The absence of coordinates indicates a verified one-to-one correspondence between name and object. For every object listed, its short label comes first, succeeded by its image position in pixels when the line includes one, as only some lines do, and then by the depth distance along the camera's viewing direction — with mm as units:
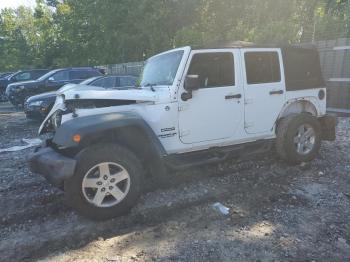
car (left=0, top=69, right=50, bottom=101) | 19344
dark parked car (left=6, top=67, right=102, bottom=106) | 14258
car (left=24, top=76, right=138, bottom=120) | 10664
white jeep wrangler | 4191
